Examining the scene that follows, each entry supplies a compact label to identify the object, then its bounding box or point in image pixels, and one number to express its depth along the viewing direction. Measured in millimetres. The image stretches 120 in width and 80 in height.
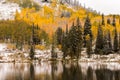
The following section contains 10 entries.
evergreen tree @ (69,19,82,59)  148000
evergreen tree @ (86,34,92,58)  151625
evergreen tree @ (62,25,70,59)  147500
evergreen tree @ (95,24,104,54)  156000
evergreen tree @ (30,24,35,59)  154875
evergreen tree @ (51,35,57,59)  153738
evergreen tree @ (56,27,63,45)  184250
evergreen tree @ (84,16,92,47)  173625
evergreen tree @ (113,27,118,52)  161012
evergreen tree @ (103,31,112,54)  155925
